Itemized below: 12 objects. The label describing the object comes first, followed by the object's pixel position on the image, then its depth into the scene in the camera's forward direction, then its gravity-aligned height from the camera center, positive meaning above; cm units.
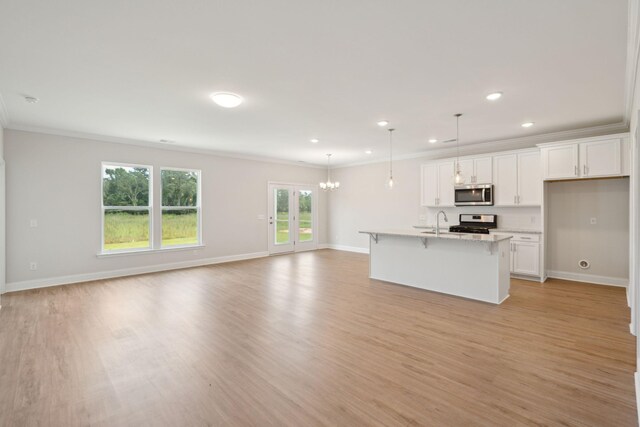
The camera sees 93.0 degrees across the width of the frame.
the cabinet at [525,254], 543 -79
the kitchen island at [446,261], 425 -79
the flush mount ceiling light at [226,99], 369 +140
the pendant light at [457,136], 464 +145
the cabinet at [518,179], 560 +61
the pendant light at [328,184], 780 +72
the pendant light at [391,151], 555 +148
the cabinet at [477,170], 615 +86
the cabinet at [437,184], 672 +62
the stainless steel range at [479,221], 630 -20
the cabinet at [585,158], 472 +87
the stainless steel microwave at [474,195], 609 +35
